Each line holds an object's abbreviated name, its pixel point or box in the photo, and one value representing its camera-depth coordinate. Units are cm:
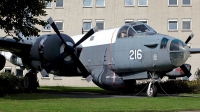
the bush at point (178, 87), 2553
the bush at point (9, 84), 2016
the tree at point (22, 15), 1648
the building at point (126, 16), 3909
